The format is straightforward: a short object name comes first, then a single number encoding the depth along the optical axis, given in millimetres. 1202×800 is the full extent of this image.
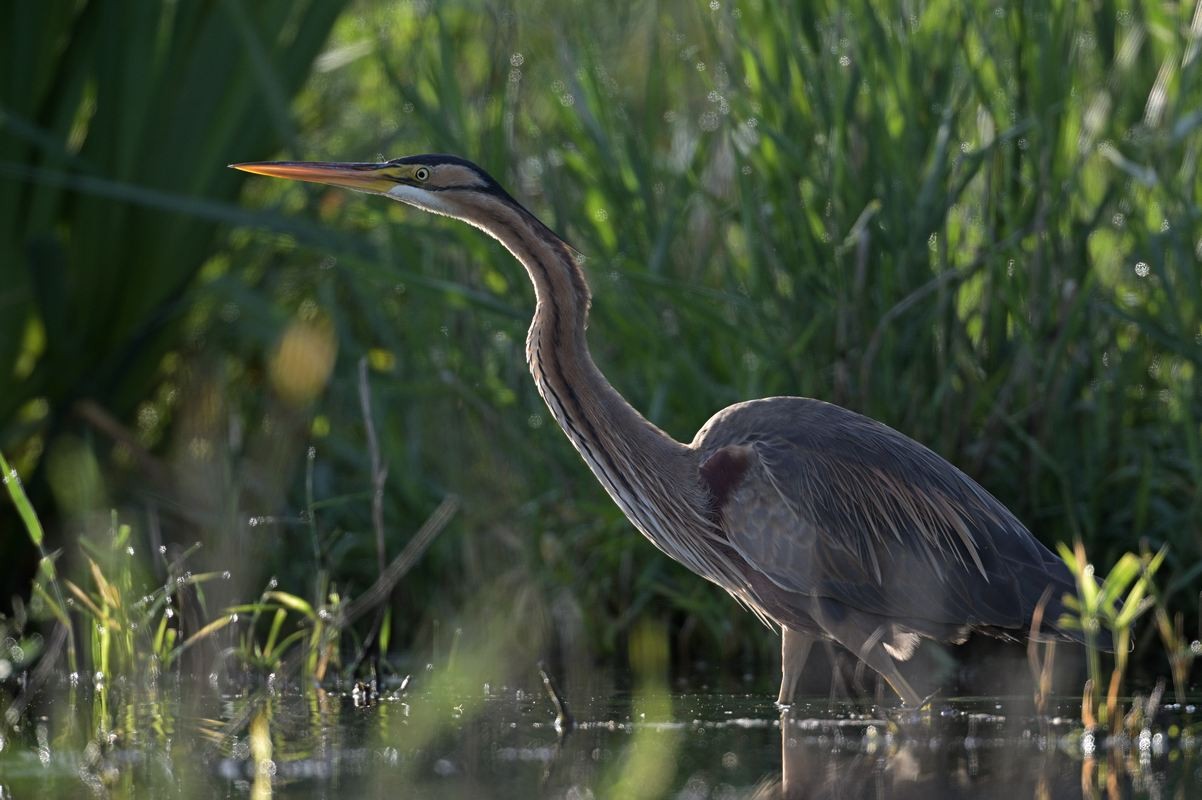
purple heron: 9891
